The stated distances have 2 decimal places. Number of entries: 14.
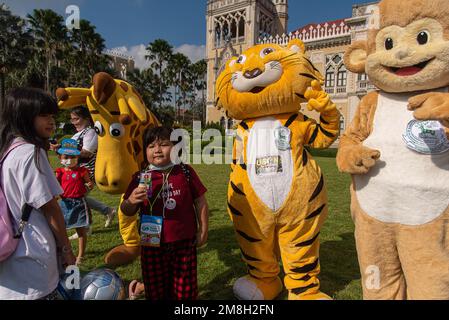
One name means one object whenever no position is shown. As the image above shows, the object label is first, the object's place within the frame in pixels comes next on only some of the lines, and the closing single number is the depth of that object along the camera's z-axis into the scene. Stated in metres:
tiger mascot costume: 2.67
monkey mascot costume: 2.02
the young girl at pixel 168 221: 2.39
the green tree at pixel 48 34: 22.55
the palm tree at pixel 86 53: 24.16
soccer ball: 2.00
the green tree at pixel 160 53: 34.06
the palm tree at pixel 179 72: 35.95
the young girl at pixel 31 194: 1.69
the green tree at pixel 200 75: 41.47
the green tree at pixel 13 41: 22.00
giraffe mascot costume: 3.26
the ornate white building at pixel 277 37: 28.59
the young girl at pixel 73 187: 3.60
